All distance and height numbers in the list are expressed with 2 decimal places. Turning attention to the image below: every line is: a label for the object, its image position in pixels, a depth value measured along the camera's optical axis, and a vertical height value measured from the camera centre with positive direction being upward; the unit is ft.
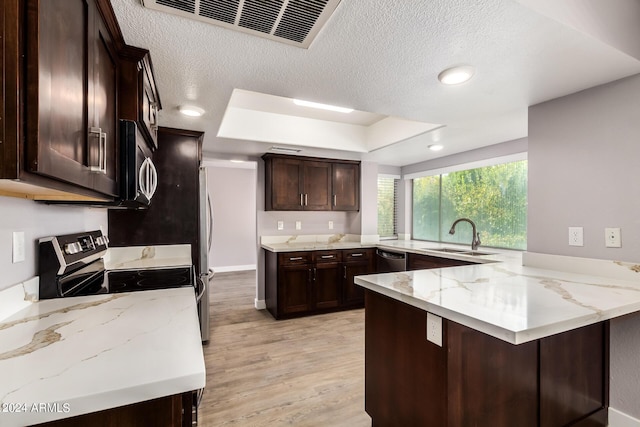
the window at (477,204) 11.48 +0.39
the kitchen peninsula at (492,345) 4.15 -2.20
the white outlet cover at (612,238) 5.91 -0.50
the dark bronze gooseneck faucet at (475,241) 11.48 -1.09
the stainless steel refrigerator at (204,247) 9.55 -1.12
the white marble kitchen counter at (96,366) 2.13 -1.32
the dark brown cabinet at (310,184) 12.96 +1.35
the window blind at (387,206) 16.66 +0.40
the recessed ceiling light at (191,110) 7.46 +2.65
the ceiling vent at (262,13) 3.85 +2.74
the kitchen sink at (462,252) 10.82 -1.48
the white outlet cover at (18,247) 3.98 -0.47
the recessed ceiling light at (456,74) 5.62 +2.73
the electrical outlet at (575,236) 6.49 -0.52
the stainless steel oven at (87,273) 4.57 -1.14
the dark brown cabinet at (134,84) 4.67 +2.10
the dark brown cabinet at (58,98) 2.16 +1.05
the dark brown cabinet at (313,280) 12.00 -2.87
